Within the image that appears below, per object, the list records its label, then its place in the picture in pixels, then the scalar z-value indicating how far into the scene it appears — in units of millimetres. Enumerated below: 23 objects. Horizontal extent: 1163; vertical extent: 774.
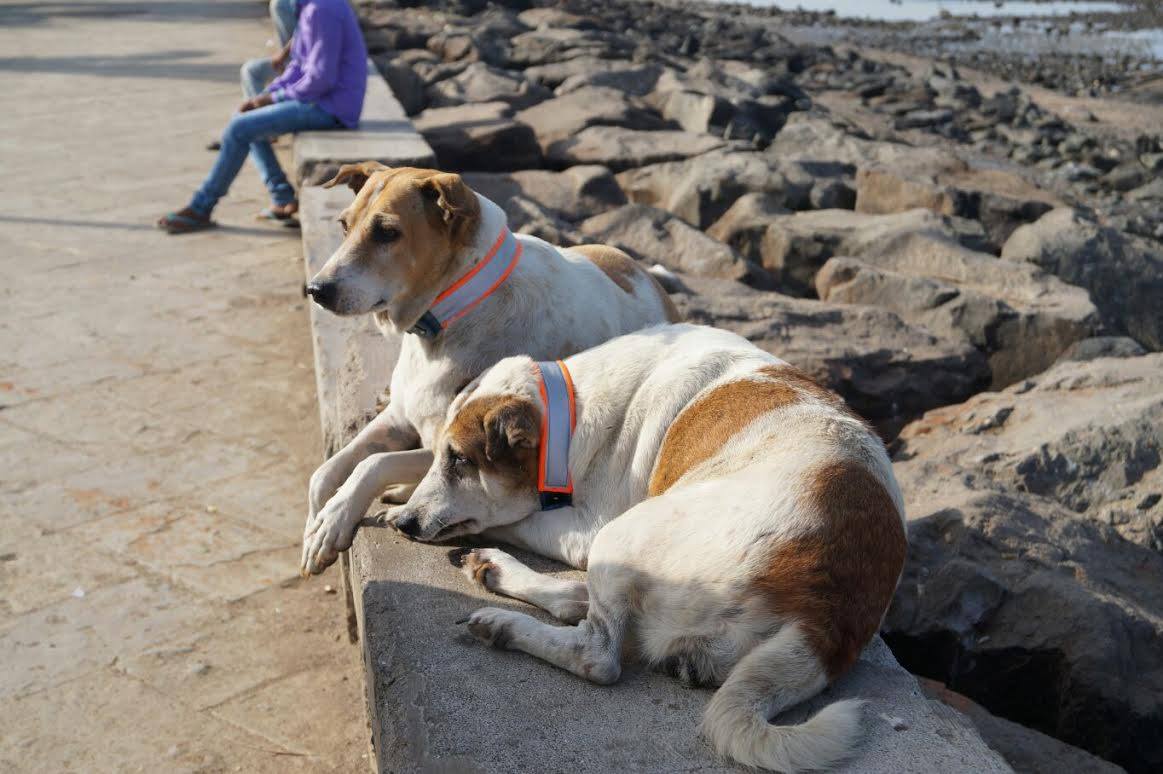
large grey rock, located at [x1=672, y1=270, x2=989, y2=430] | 5484
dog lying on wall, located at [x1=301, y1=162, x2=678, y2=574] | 3732
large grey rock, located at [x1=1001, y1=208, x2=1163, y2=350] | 7242
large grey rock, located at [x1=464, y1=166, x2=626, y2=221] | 8430
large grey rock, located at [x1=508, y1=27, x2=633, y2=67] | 15109
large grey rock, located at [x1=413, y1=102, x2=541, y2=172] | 9523
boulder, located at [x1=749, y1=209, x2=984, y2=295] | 7633
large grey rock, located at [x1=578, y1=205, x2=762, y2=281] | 7148
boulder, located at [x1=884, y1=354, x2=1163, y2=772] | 3605
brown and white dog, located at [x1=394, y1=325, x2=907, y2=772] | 2611
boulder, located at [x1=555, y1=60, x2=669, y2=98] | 12781
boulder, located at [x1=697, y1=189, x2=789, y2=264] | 7995
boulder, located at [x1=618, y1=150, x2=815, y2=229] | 8617
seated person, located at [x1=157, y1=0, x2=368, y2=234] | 8164
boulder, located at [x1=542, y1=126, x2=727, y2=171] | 9750
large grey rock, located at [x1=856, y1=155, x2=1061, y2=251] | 8609
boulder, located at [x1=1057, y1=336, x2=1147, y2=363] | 5887
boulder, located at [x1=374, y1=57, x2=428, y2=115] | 12086
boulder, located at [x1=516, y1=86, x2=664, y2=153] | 10633
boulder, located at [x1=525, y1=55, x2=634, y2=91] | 13508
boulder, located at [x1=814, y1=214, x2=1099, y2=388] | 6191
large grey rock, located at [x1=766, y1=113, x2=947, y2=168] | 10039
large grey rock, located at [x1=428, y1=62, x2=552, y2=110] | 11969
